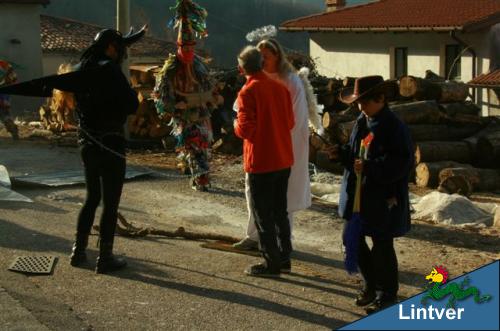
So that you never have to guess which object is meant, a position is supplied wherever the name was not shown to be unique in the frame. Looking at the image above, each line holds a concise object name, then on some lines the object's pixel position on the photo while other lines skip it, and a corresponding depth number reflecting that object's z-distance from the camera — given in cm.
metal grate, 723
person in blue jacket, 594
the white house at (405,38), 2512
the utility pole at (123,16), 1560
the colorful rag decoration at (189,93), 1110
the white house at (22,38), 3241
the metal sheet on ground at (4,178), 1094
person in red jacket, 691
